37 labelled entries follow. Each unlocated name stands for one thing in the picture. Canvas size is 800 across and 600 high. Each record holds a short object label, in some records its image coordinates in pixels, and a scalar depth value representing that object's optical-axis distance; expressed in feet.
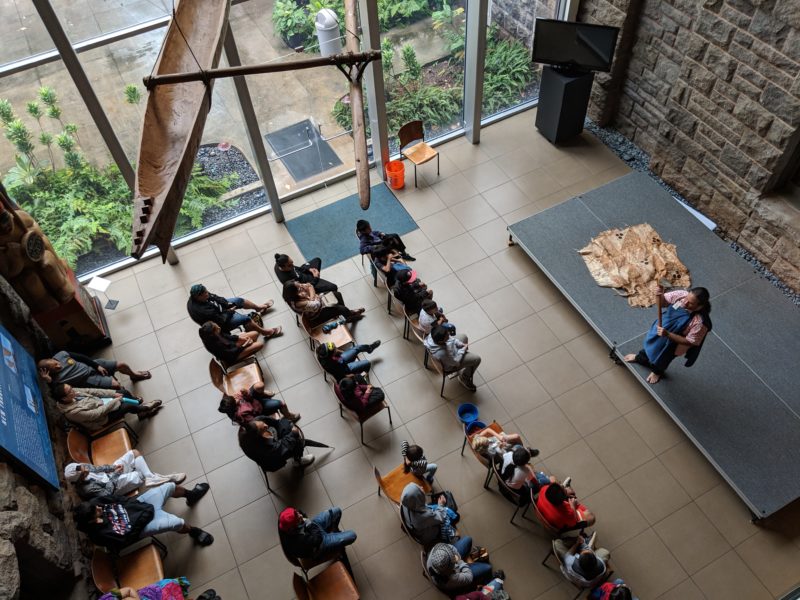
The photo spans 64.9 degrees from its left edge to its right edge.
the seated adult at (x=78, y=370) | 18.92
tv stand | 26.17
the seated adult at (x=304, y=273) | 20.77
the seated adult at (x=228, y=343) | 19.21
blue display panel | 15.64
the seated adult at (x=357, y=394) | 17.83
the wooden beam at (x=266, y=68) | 10.47
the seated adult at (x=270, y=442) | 16.87
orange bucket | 26.53
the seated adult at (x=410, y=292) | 20.81
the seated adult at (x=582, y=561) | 14.90
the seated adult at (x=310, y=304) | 20.26
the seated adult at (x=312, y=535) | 14.73
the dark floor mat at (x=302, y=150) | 25.43
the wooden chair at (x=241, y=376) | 19.93
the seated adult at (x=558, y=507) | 15.70
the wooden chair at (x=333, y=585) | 15.24
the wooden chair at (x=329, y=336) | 20.75
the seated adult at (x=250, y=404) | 17.74
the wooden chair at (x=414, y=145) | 26.32
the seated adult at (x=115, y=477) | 16.58
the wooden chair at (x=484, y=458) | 17.28
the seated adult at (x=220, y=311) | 19.88
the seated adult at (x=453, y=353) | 19.16
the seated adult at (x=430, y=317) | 19.70
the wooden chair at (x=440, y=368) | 19.57
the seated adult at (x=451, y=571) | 14.47
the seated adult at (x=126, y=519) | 15.89
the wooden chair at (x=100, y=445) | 18.12
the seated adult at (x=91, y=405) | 18.34
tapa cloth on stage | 22.26
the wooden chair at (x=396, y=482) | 17.04
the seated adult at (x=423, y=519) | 15.03
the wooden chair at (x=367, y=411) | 18.48
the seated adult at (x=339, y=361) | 18.79
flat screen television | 24.53
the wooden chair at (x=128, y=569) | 15.72
